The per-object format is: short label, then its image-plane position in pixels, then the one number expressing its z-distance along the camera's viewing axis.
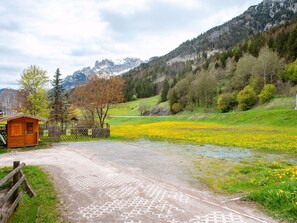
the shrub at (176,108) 83.67
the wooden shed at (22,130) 21.59
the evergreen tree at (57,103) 40.50
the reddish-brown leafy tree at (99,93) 34.38
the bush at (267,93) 55.83
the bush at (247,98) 59.22
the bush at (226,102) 65.62
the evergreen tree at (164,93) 111.26
